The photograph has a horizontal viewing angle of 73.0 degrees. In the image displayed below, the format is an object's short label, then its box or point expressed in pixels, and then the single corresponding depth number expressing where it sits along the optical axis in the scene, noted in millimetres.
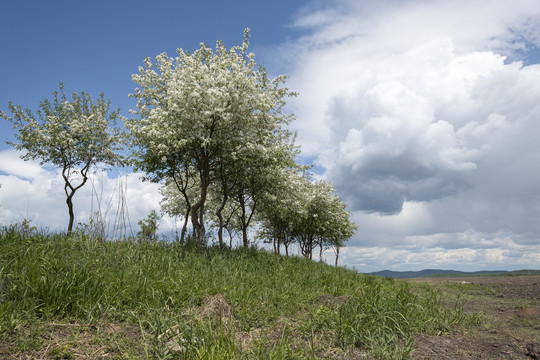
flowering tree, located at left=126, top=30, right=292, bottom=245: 14414
